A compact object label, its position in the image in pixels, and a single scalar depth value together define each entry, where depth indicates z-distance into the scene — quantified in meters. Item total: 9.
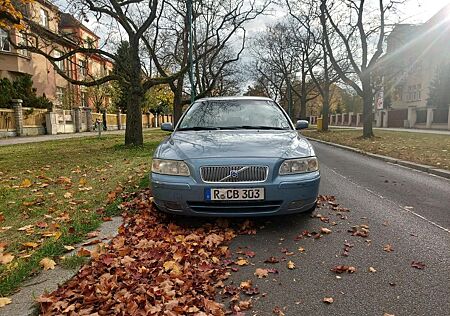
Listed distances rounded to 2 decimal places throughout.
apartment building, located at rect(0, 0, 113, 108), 14.65
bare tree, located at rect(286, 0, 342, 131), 23.90
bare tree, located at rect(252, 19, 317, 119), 32.53
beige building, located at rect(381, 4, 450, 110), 40.53
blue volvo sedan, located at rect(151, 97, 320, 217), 3.83
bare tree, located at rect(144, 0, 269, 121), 20.56
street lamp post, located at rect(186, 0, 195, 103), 17.78
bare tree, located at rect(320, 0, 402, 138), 18.95
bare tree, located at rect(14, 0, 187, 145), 13.16
